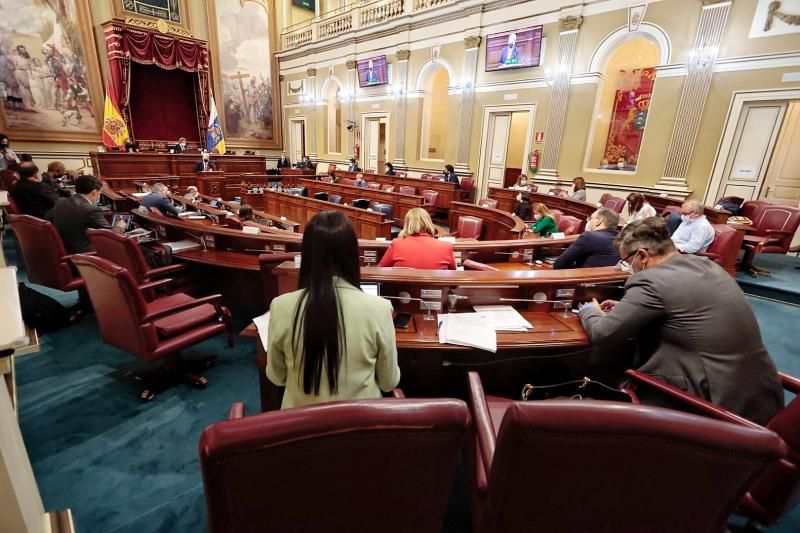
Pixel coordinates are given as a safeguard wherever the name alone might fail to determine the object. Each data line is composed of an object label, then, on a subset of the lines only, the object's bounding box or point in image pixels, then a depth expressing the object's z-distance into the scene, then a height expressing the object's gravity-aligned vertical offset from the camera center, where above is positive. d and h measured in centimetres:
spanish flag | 1069 +52
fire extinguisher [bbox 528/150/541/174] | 921 +15
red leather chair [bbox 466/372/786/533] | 76 -64
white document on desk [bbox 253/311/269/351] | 173 -84
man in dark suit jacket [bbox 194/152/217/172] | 1007 -42
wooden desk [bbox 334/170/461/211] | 912 -65
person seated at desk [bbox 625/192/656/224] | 505 -47
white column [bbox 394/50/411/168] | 1144 +157
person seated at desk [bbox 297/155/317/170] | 1356 -35
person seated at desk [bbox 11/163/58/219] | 412 -61
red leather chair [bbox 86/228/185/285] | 265 -77
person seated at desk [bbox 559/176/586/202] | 787 -41
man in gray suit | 149 -65
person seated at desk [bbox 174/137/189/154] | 1117 +1
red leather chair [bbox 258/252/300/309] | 216 -68
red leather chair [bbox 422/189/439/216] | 893 -92
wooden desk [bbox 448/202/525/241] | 487 -83
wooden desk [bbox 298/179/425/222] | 785 -85
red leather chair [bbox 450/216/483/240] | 546 -94
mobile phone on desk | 199 -86
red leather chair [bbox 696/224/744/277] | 439 -79
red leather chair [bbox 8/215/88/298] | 299 -92
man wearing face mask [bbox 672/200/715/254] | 426 -63
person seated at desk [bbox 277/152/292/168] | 1439 -37
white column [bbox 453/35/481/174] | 981 +173
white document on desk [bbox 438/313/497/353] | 177 -83
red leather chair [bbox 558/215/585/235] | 525 -79
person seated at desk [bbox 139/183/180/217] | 470 -72
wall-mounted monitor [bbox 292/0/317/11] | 1469 +589
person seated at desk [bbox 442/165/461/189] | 956 -33
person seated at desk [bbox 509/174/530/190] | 874 -39
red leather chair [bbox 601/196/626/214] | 713 -61
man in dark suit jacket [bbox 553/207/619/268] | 288 -60
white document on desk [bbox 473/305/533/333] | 196 -83
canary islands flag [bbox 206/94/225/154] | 1242 +49
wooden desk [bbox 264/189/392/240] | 588 -108
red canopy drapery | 1059 +278
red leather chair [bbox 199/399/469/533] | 72 -64
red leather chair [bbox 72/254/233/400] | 205 -110
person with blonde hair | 271 -66
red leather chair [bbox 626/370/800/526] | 127 -102
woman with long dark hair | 114 -53
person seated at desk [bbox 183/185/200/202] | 667 -83
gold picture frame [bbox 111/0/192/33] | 1082 +391
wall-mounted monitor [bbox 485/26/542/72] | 863 +277
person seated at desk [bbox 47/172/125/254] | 325 -67
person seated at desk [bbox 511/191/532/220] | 675 -74
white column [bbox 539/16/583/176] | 811 +169
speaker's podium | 962 -88
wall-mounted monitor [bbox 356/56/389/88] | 1197 +279
